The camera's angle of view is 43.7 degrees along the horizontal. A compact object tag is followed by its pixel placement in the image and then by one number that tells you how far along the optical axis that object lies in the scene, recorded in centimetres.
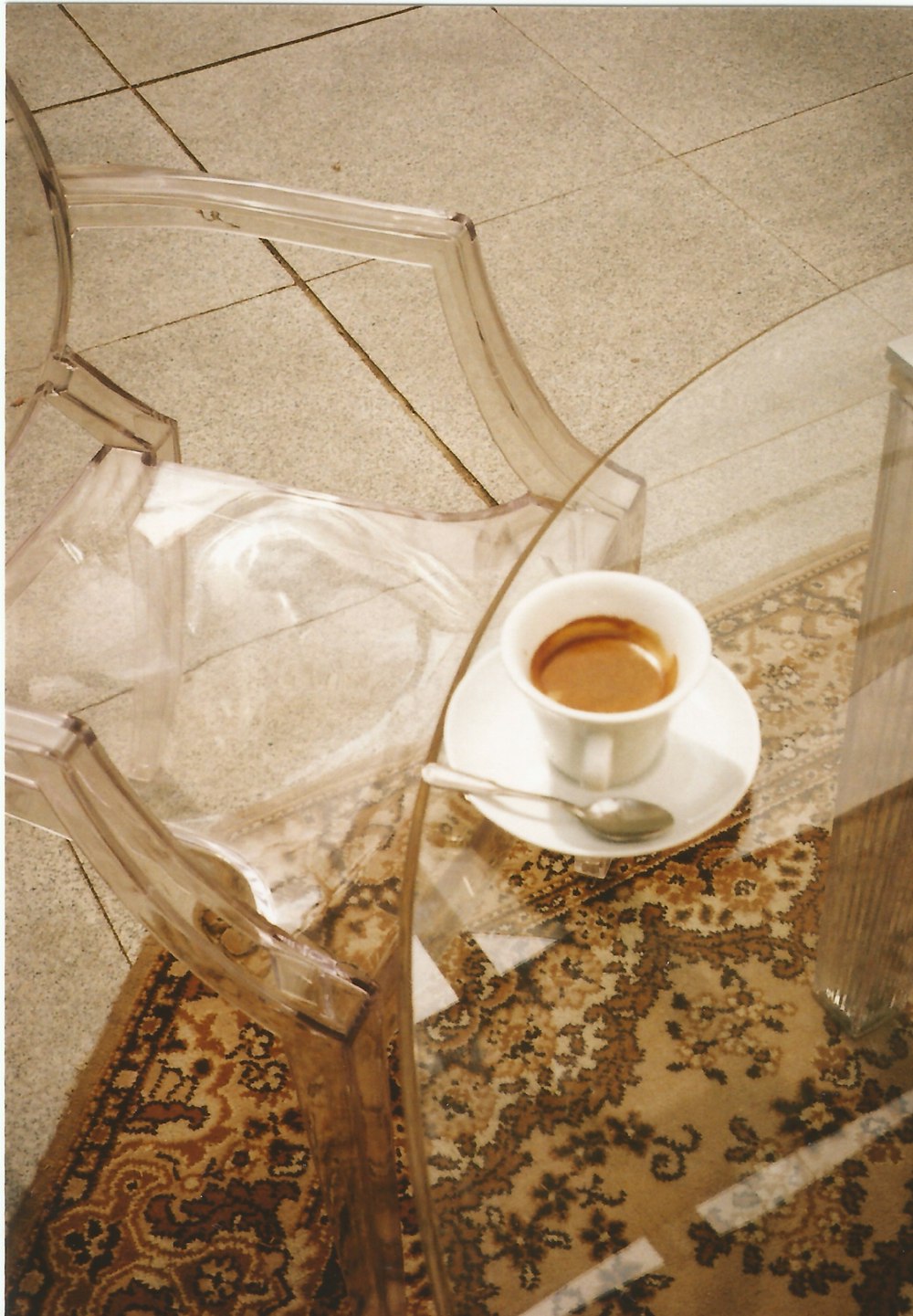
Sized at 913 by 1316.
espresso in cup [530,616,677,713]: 77
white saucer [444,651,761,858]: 78
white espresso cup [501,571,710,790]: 72
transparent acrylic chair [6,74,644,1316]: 108
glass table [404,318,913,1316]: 77
